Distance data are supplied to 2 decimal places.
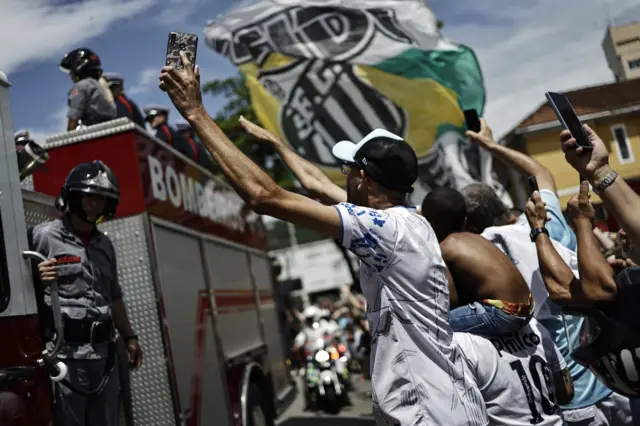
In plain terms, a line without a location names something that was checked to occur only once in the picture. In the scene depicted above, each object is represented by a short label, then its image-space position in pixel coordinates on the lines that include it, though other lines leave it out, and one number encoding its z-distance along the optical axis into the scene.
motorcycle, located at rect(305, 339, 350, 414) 11.37
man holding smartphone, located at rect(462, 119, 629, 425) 3.63
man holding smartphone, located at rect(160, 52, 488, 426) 2.37
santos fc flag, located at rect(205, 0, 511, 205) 9.08
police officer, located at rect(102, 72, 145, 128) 6.90
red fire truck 2.97
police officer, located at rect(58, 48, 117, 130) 5.80
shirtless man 3.17
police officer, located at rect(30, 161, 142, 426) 3.76
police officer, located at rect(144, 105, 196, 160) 7.48
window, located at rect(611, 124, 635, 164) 8.07
